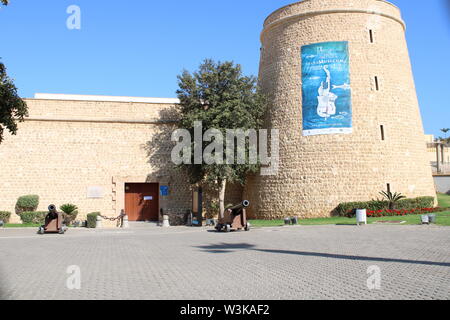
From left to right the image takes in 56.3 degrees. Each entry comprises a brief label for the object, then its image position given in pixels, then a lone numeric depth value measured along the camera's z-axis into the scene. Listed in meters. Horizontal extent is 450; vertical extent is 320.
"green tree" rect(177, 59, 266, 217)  22.66
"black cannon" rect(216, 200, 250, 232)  17.98
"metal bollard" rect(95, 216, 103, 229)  22.69
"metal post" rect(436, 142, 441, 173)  44.31
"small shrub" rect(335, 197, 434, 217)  21.45
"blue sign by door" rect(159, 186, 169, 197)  26.12
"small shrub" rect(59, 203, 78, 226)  23.61
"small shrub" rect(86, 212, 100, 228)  22.70
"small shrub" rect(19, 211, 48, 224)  23.10
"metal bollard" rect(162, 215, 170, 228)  23.27
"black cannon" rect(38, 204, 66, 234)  17.83
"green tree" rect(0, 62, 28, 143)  14.38
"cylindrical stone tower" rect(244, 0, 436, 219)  22.69
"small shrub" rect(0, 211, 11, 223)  23.28
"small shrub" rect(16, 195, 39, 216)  23.61
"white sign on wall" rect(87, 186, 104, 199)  25.11
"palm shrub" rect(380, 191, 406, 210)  21.31
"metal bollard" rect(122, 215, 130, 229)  23.09
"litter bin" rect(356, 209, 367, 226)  17.41
